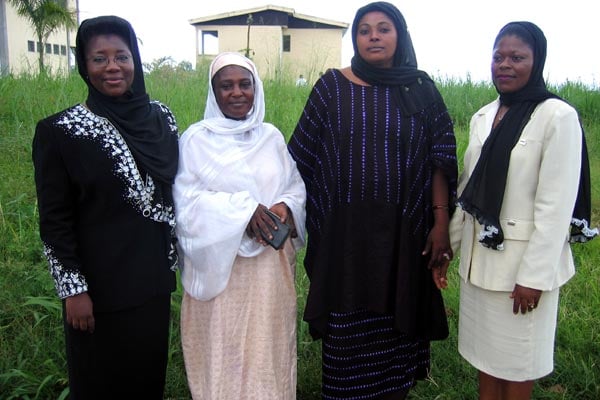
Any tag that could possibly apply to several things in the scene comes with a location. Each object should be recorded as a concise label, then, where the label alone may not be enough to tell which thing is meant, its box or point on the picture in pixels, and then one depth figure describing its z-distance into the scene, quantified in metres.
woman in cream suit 1.77
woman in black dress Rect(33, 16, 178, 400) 1.68
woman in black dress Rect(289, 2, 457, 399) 2.02
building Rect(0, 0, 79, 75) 15.93
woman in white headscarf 1.95
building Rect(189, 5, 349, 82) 18.16
